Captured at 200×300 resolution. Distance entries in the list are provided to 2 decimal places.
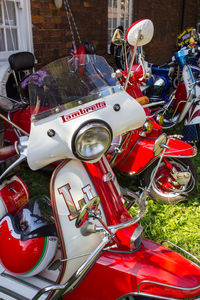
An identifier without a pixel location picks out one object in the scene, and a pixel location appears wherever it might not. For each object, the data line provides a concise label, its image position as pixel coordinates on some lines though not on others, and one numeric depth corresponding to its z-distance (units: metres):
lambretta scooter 1.27
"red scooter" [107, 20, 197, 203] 2.66
